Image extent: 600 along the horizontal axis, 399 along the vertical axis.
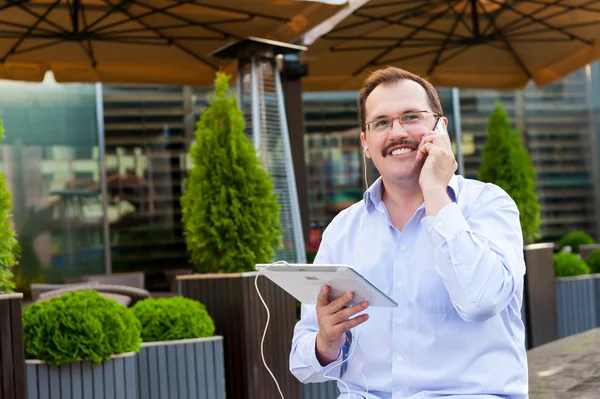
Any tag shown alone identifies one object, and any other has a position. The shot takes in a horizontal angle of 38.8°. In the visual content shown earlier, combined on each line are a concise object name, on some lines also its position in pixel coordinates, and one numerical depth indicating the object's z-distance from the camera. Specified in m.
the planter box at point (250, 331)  5.41
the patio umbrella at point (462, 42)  9.29
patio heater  8.34
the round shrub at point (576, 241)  13.25
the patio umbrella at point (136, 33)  7.99
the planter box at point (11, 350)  4.11
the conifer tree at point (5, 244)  4.42
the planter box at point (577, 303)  8.55
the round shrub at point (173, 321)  5.08
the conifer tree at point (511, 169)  9.03
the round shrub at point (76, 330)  4.46
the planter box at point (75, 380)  4.47
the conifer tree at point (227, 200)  5.91
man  2.20
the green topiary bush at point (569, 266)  8.77
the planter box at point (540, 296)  7.89
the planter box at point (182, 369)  4.96
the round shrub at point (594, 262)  9.11
